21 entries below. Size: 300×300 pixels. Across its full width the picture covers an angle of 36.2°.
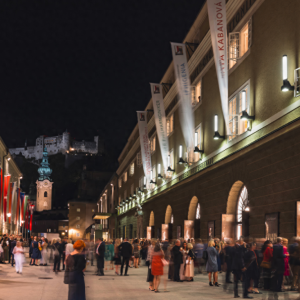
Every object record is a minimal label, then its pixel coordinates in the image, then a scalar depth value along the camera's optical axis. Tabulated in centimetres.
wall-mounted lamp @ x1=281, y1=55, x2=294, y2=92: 1374
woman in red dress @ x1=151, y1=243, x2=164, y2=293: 1412
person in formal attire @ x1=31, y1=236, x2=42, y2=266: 2847
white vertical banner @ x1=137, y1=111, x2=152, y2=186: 3603
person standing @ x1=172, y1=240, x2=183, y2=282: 1698
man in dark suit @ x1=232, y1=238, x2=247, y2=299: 1348
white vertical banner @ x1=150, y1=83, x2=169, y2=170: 2975
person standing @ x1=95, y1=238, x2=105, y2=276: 2077
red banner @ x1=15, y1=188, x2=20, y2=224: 4778
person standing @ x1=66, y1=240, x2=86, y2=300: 859
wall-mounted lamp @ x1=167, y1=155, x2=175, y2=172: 3050
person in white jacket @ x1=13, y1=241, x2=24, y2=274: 2094
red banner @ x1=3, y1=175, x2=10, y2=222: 3881
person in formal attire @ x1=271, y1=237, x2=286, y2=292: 1150
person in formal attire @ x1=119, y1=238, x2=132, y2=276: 2089
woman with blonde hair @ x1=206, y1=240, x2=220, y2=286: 1554
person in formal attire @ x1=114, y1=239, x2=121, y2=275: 2122
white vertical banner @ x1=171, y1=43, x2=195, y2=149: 2405
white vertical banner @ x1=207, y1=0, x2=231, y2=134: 1817
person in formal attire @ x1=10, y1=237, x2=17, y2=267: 2886
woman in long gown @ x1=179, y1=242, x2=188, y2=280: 1712
